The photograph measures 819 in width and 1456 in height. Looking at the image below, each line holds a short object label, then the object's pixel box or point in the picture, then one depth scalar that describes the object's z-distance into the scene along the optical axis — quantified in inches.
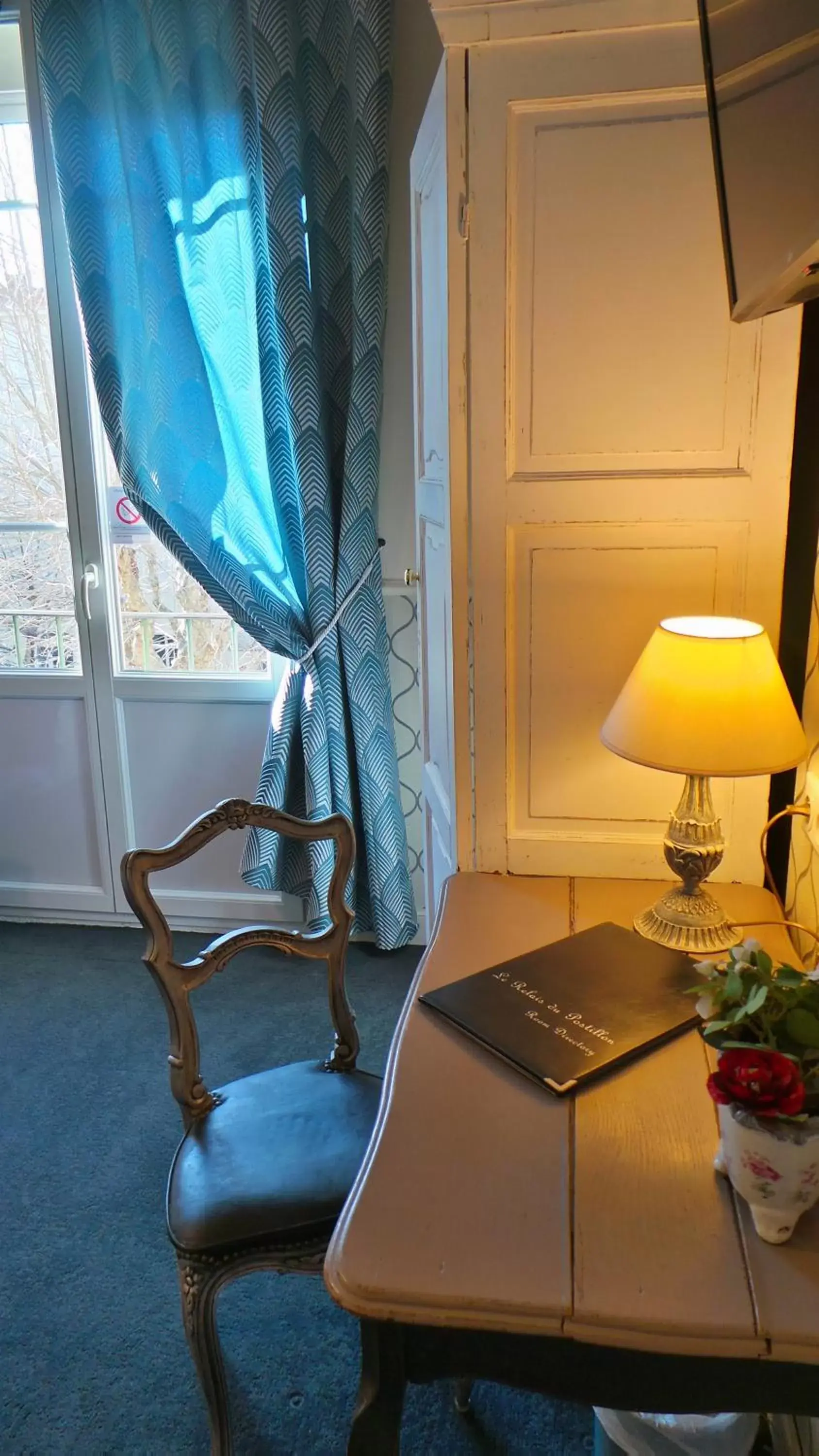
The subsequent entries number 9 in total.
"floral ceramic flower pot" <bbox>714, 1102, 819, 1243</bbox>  31.5
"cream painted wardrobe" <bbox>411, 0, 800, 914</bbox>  49.9
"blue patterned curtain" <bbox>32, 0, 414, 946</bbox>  89.9
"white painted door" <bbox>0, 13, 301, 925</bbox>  104.7
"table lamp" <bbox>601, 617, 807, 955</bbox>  45.7
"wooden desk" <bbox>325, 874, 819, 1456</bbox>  30.2
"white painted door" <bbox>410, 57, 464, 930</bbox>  56.9
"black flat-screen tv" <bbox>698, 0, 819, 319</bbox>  29.3
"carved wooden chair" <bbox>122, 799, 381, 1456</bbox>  50.9
